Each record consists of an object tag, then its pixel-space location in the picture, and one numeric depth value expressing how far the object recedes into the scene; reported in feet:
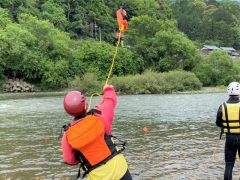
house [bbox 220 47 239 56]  366.55
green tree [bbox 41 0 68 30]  325.01
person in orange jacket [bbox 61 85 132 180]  15.49
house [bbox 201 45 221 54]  346.27
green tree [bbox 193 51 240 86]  244.42
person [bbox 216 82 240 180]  26.11
